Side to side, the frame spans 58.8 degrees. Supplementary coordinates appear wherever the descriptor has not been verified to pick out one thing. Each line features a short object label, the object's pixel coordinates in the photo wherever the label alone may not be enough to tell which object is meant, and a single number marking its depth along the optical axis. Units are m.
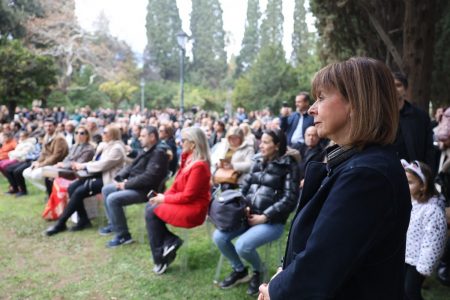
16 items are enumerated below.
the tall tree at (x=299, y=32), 47.12
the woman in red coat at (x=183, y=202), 4.11
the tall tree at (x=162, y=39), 49.72
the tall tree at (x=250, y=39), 53.53
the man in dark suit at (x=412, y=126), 3.23
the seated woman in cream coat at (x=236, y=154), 5.49
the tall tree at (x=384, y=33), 5.39
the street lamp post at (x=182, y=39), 13.89
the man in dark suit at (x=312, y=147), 4.32
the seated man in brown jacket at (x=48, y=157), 7.04
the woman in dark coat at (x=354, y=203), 1.11
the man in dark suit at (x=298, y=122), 5.73
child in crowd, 2.92
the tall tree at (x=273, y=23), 53.34
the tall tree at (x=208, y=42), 51.91
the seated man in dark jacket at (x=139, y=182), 5.08
